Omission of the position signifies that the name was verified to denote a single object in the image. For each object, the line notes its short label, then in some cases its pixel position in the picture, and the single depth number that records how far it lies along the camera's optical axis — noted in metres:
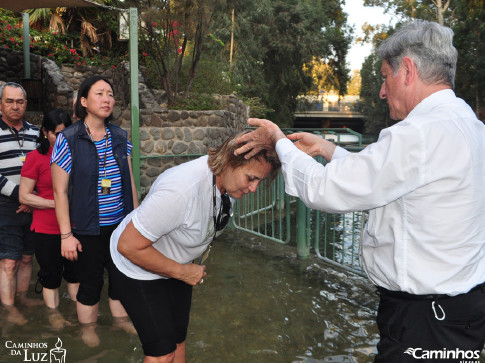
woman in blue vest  3.21
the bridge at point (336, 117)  55.97
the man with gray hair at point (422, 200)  1.56
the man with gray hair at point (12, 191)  3.84
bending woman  2.00
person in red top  3.62
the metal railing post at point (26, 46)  12.31
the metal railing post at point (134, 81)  6.68
